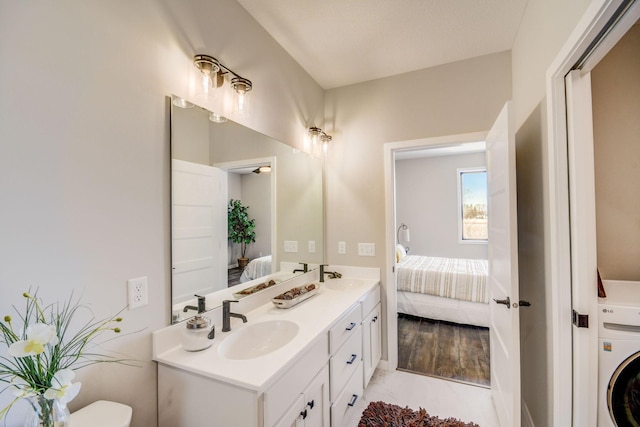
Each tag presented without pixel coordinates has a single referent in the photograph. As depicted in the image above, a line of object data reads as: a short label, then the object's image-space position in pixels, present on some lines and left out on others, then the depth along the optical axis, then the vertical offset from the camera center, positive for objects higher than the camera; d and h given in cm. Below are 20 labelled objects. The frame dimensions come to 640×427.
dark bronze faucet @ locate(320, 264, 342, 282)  262 -51
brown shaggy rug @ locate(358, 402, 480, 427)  184 -134
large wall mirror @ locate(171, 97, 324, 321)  133 +11
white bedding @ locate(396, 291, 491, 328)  335 -112
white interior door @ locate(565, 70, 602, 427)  119 -11
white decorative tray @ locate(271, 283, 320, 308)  180 -51
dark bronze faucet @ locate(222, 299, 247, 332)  145 -50
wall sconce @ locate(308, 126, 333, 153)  253 +76
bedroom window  543 +26
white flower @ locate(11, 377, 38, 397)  64 -39
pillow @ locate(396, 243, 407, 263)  430 -55
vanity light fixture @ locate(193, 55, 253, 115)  142 +77
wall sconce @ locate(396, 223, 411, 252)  566 -31
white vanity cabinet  104 -67
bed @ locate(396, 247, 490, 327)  336 -92
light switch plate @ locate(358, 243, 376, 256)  260 -28
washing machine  116 -61
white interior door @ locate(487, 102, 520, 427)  151 -32
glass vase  69 -47
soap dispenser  122 -50
